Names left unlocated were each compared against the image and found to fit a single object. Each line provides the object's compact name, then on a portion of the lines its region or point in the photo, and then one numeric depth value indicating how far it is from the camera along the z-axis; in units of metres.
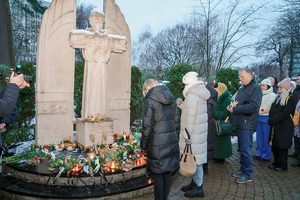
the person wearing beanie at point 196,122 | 3.11
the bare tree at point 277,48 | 13.74
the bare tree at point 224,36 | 10.57
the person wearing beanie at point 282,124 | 4.48
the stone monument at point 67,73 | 4.86
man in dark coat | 3.77
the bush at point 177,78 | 7.90
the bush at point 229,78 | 10.01
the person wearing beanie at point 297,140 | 5.64
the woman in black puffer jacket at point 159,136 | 2.79
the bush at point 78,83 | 7.68
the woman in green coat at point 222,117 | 4.86
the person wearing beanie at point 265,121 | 5.14
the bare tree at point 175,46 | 18.88
